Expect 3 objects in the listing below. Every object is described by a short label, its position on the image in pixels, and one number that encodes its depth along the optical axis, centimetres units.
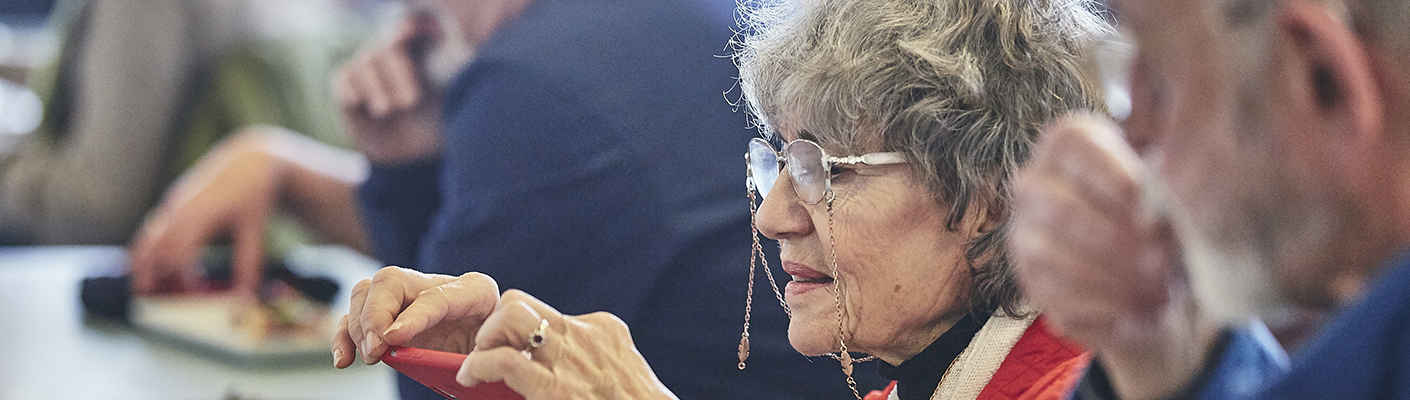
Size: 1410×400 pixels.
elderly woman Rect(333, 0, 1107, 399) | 280
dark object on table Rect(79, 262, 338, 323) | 351
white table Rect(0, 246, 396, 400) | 323
